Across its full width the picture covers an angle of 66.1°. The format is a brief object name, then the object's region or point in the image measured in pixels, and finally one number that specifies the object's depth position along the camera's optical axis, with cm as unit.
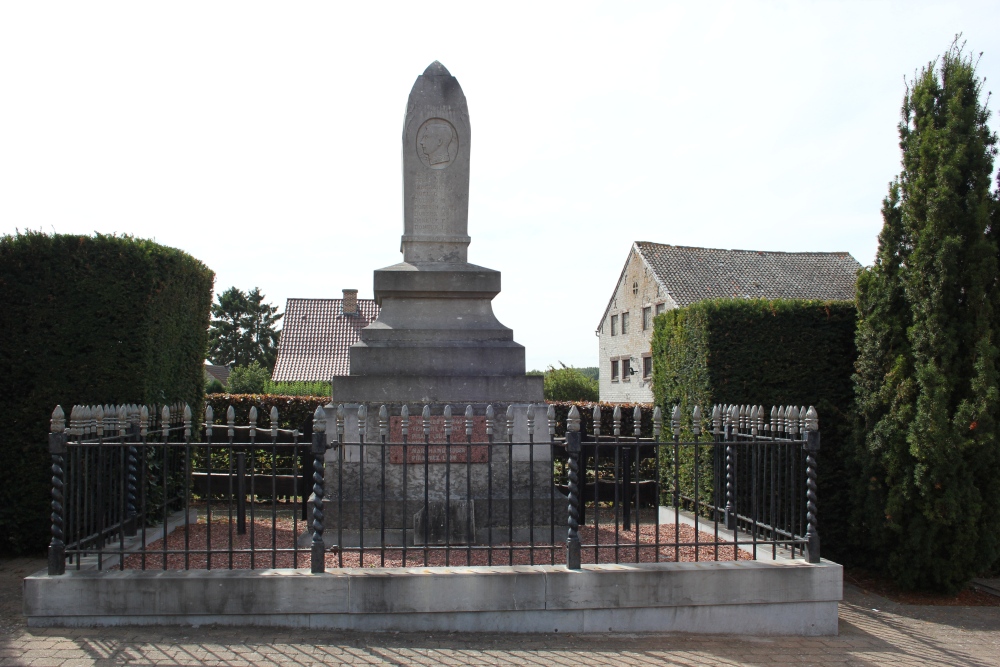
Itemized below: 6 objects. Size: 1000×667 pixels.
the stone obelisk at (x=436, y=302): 708
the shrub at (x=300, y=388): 2425
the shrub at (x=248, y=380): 3034
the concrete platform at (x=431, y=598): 531
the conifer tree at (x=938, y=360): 709
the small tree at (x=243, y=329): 5753
